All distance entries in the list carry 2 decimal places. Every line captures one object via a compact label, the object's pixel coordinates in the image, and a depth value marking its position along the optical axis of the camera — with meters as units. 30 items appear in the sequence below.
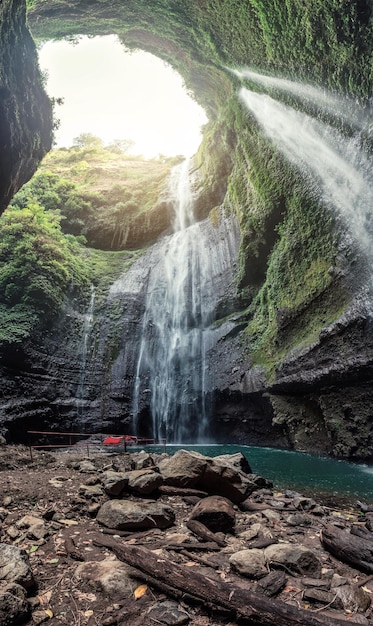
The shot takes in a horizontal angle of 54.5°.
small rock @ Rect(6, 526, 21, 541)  3.62
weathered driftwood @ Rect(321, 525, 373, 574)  3.52
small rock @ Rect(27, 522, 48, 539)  3.63
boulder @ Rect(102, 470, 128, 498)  4.86
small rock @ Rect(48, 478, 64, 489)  5.50
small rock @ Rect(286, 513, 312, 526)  4.86
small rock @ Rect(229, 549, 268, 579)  3.20
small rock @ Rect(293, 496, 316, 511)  5.70
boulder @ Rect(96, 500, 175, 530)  3.99
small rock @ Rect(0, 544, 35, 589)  2.68
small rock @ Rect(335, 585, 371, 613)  2.83
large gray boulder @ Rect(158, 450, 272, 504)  5.23
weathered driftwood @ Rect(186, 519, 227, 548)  3.90
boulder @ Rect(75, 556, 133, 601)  2.79
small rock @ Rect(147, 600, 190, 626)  2.49
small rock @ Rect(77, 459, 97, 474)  6.92
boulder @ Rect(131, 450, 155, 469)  5.93
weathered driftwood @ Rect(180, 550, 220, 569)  3.34
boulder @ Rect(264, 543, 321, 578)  3.35
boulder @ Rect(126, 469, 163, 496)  4.91
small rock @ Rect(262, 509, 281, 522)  4.95
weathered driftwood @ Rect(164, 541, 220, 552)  3.58
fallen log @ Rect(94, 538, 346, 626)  2.29
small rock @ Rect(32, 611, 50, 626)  2.43
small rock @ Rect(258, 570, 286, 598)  2.98
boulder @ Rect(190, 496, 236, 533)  4.30
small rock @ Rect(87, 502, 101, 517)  4.40
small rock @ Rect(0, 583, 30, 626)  2.32
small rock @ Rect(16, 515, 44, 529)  3.85
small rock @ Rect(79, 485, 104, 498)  4.93
